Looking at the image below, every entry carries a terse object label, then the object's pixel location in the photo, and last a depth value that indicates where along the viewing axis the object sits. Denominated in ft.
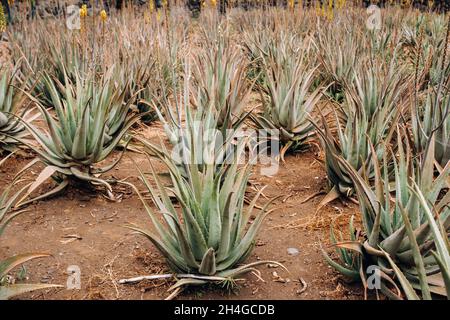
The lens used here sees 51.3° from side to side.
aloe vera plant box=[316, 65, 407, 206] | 10.70
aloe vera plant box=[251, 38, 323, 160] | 13.84
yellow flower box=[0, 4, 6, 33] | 21.09
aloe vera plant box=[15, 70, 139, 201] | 10.71
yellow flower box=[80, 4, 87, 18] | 13.45
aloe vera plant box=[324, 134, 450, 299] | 6.97
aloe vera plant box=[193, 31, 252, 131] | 13.46
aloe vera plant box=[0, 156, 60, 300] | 6.82
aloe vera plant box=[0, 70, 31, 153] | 13.09
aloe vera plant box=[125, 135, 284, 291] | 7.45
